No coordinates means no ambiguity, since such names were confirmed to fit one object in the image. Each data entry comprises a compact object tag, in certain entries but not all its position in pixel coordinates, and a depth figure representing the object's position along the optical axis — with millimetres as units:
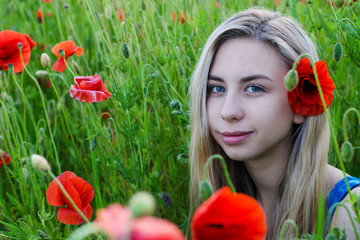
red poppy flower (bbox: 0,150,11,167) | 1805
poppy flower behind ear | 1287
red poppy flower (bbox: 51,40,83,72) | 1608
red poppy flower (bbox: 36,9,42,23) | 2646
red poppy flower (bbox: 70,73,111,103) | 1379
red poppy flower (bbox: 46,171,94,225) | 1263
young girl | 1336
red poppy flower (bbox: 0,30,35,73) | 1643
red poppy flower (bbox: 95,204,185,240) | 424
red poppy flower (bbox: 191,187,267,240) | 558
